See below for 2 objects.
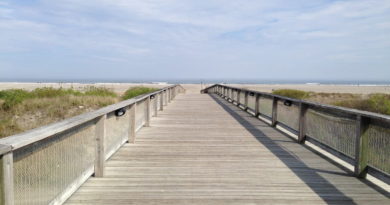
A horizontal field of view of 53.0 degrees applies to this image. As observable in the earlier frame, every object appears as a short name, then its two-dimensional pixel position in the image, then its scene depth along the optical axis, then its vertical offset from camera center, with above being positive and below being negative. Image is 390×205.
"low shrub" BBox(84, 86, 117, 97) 25.51 -0.85
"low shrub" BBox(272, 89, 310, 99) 33.91 -1.06
